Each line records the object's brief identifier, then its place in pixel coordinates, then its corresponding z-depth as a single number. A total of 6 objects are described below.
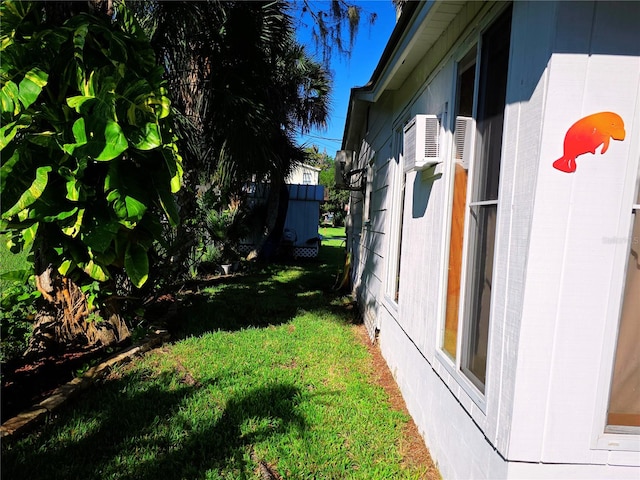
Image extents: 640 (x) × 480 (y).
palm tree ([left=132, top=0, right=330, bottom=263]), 4.93
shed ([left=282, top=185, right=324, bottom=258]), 15.18
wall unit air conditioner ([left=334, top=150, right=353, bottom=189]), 9.03
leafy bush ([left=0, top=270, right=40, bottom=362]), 3.49
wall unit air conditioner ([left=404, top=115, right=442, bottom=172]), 2.88
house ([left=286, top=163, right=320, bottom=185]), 41.75
